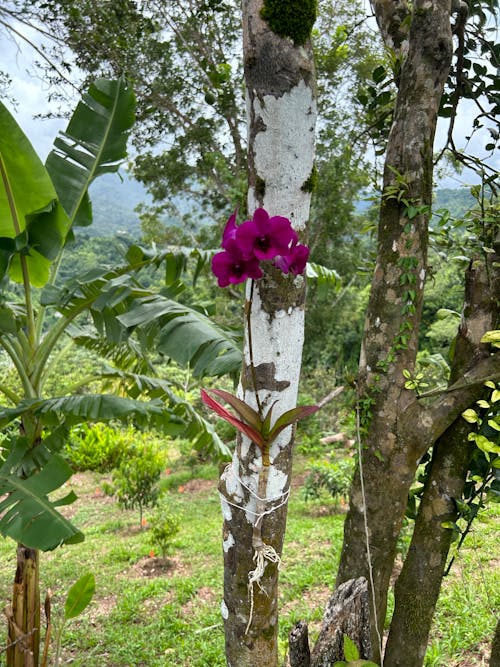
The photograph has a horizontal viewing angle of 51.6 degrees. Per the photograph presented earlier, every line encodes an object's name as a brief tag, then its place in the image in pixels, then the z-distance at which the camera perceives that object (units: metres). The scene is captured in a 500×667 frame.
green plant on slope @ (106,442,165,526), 5.80
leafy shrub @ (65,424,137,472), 8.29
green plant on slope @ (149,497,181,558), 4.62
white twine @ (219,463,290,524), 1.32
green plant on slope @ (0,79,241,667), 2.13
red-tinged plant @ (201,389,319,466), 1.25
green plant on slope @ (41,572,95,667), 1.88
